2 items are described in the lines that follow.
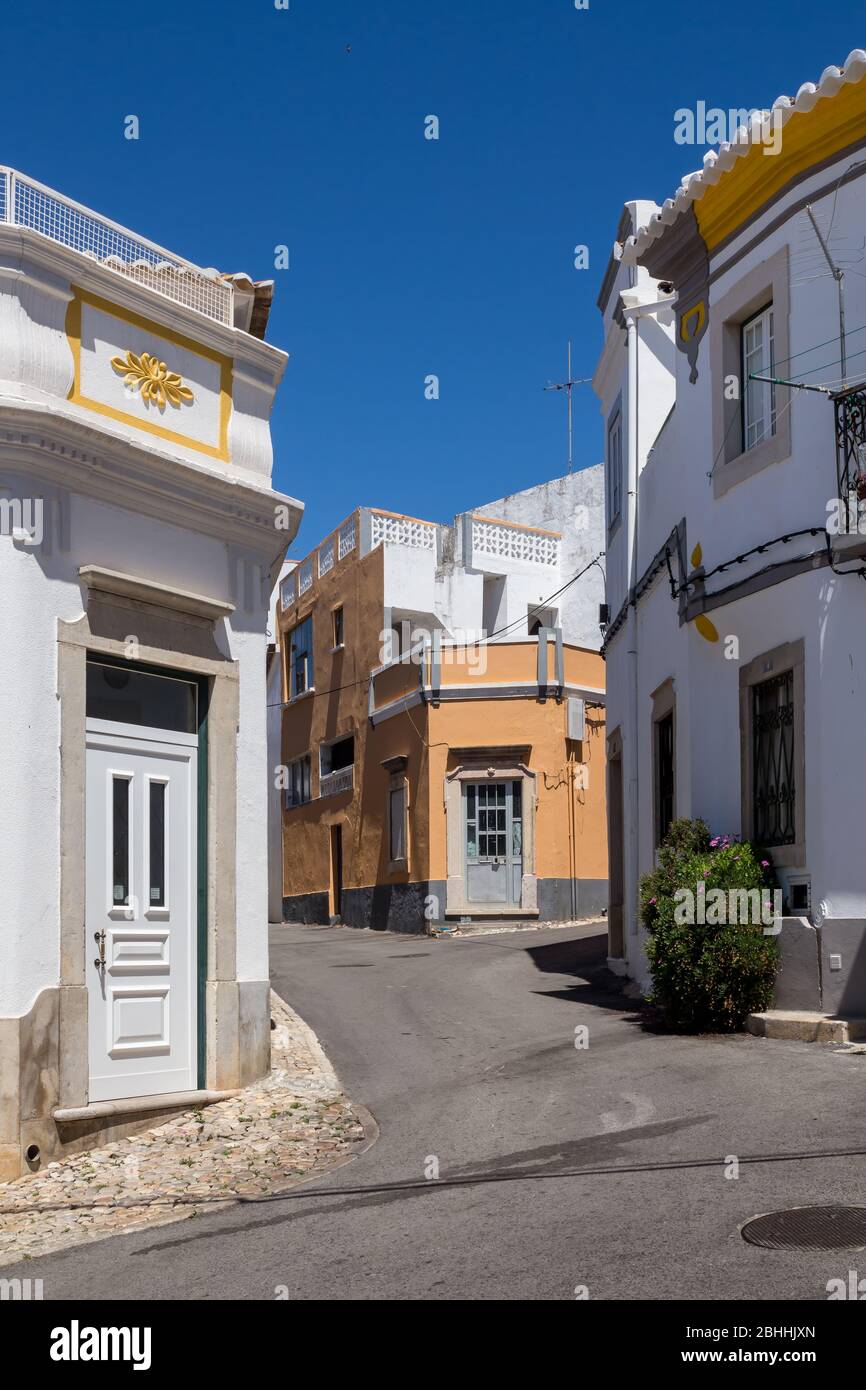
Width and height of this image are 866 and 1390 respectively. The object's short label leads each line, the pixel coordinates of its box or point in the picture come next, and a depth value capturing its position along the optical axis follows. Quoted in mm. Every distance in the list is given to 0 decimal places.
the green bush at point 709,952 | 11984
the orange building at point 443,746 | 27922
